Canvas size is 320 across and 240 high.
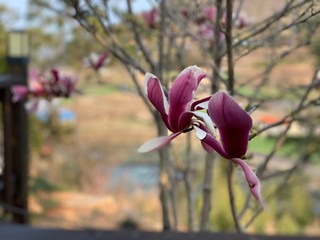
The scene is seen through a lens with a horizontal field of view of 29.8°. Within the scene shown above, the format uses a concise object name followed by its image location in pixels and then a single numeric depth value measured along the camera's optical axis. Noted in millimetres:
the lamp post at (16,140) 3520
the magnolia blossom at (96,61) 1842
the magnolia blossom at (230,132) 554
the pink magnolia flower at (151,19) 2039
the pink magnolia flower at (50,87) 1796
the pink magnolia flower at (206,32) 1795
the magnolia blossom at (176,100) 612
